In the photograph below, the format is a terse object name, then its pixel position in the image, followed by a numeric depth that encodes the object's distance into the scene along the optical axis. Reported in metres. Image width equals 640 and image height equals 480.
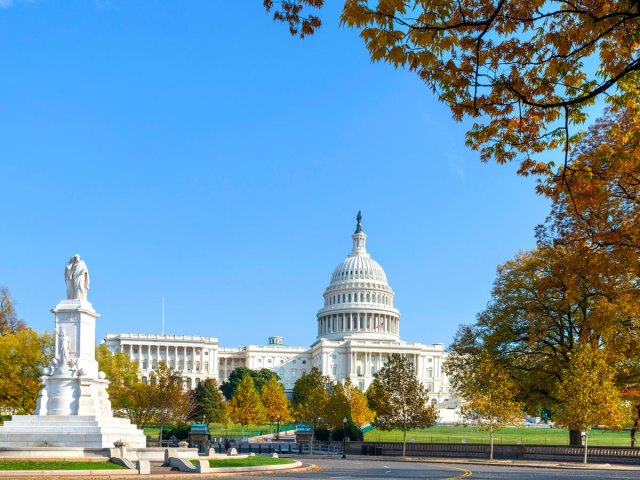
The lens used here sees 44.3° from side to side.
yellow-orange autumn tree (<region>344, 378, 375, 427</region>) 93.31
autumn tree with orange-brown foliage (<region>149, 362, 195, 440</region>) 79.19
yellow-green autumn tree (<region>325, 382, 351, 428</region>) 78.38
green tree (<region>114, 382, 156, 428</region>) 79.12
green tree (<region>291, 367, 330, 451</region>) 79.53
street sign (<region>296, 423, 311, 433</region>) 82.69
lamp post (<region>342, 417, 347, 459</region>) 59.36
